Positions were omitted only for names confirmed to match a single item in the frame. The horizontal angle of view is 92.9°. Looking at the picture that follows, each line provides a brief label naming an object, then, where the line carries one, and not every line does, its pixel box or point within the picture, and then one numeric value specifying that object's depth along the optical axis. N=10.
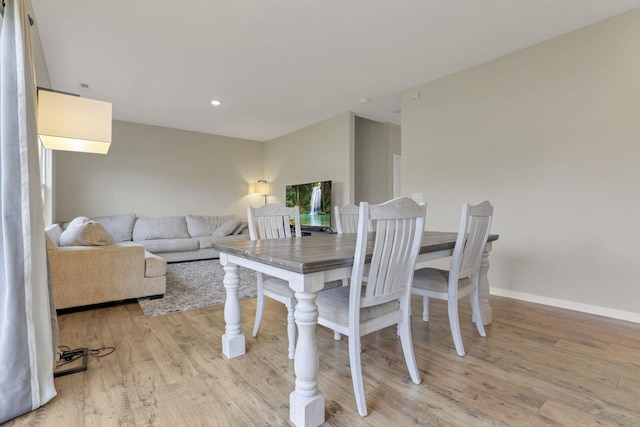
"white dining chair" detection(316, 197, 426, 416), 1.36
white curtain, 1.33
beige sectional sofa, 2.63
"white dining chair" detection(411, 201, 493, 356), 1.90
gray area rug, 2.86
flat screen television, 5.24
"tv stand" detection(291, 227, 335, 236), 5.25
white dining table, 1.26
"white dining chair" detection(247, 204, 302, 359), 1.88
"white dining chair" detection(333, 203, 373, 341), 2.88
